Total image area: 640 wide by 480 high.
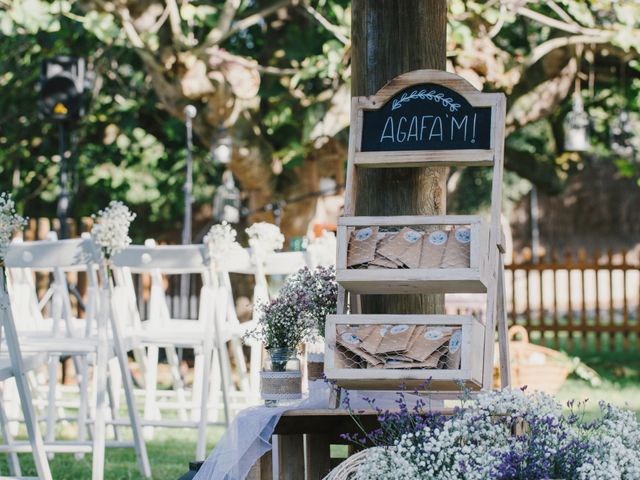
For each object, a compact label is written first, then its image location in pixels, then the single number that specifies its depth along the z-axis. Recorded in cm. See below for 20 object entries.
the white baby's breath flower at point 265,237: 968
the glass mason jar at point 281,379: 591
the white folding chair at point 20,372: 685
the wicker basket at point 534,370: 1354
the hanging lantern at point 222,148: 1487
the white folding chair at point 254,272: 966
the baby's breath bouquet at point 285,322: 607
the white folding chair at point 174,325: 911
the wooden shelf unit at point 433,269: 542
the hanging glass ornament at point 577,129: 1630
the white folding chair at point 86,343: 817
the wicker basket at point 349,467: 516
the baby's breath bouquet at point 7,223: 672
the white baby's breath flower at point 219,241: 898
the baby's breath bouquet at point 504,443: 481
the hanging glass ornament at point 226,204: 1647
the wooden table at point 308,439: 564
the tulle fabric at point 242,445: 561
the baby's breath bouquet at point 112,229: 834
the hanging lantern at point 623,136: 1718
